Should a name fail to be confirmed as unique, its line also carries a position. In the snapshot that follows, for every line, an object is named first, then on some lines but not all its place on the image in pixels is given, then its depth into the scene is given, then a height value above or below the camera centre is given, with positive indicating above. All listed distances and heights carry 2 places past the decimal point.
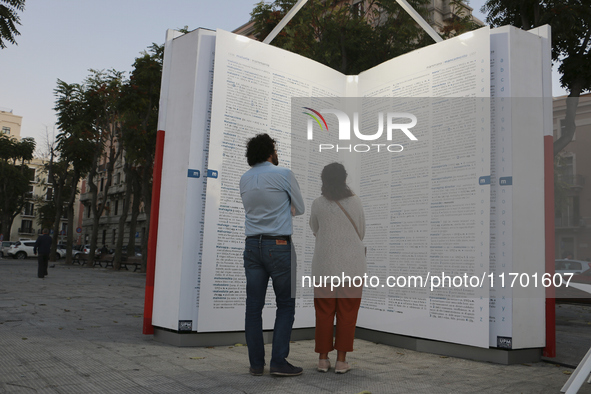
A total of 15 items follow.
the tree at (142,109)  20.14 +5.64
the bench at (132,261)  24.09 -0.92
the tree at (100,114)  24.98 +6.62
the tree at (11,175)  44.34 +5.36
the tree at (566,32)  12.66 +5.92
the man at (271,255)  4.29 -0.05
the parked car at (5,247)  40.88 -0.93
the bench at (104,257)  30.58 -1.02
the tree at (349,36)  13.04 +5.81
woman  4.53 -0.07
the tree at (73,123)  26.14 +6.01
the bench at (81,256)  33.33 -1.11
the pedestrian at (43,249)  17.22 -0.42
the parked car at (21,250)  40.66 -1.09
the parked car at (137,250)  43.78 -0.73
